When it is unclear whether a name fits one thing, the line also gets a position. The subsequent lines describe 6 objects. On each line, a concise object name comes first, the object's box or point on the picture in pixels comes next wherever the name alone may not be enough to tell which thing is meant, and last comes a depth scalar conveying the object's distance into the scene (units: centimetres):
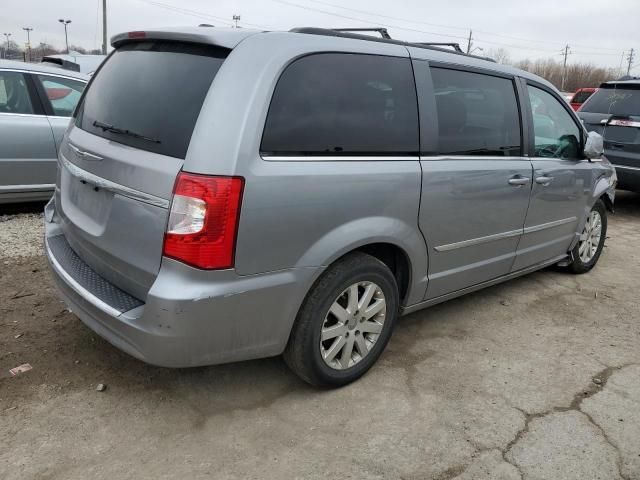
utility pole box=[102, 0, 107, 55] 3169
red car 1547
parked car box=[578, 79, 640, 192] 689
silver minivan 221
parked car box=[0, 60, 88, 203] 518
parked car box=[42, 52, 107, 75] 845
